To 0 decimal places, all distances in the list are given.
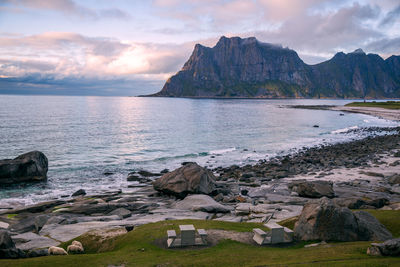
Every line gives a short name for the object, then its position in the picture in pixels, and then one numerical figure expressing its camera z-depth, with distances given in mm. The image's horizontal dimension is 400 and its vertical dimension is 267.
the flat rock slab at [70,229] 17172
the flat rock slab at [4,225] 20172
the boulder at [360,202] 21688
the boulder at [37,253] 13289
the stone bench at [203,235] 13853
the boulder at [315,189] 26531
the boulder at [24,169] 35406
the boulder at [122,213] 22375
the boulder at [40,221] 19750
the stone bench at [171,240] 13449
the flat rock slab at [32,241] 15367
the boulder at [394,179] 30622
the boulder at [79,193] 31208
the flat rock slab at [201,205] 22969
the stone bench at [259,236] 14039
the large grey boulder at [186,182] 28531
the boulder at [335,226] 14297
